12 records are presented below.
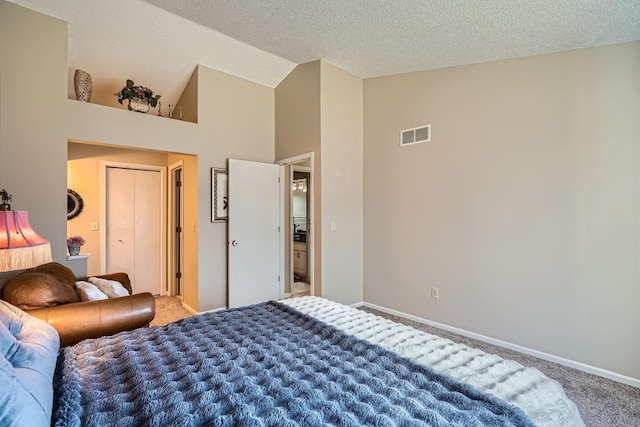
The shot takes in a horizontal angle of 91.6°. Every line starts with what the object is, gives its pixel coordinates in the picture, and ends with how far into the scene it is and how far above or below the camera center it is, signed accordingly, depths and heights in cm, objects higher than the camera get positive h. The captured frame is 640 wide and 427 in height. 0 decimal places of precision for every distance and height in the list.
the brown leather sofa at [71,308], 192 -62
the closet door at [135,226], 434 -18
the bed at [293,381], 100 -65
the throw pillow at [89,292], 226 -58
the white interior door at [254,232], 398 -26
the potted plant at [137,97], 340 +130
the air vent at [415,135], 348 +88
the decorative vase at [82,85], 314 +131
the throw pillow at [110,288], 248 -60
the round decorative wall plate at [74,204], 398 +13
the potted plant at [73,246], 323 -33
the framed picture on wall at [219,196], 394 +22
